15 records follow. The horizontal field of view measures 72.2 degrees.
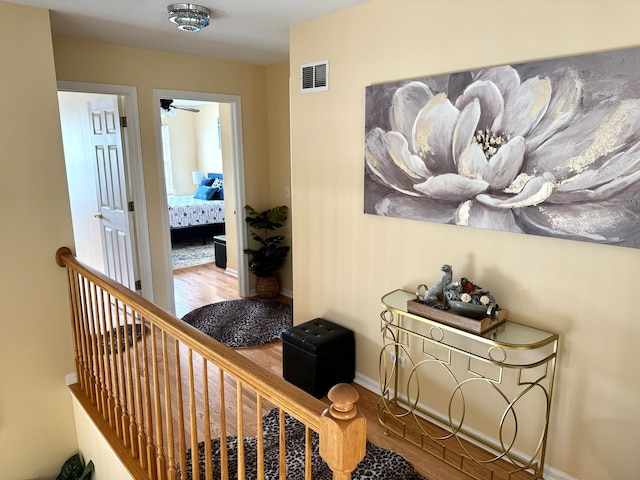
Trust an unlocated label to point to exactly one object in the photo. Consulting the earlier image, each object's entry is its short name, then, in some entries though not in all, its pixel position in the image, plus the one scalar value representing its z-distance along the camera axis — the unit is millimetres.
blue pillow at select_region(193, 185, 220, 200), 7926
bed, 6980
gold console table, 2090
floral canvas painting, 1754
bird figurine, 2256
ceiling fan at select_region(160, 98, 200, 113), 6005
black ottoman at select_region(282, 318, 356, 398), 2822
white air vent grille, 2881
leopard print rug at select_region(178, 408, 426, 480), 2219
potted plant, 4594
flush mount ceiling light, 2602
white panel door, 3828
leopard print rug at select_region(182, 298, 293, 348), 3812
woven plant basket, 4727
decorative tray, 2051
